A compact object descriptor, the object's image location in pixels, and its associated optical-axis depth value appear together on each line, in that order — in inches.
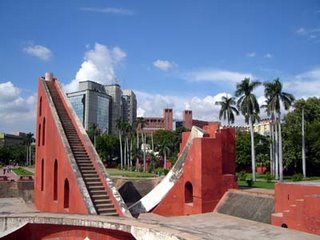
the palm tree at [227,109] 1562.5
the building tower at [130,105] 5513.8
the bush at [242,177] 1305.4
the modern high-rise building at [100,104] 4537.4
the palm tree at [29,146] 3496.1
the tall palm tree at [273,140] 1390.3
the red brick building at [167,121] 5886.3
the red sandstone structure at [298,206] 527.8
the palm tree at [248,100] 1349.7
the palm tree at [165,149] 2508.6
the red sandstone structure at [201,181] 729.6
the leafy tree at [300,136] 1654.8
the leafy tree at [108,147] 2906.0
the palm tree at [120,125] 2726.6
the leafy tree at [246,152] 1962.6
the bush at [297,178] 1234.3
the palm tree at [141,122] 2743.6
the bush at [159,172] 1779.8
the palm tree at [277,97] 1366.9
